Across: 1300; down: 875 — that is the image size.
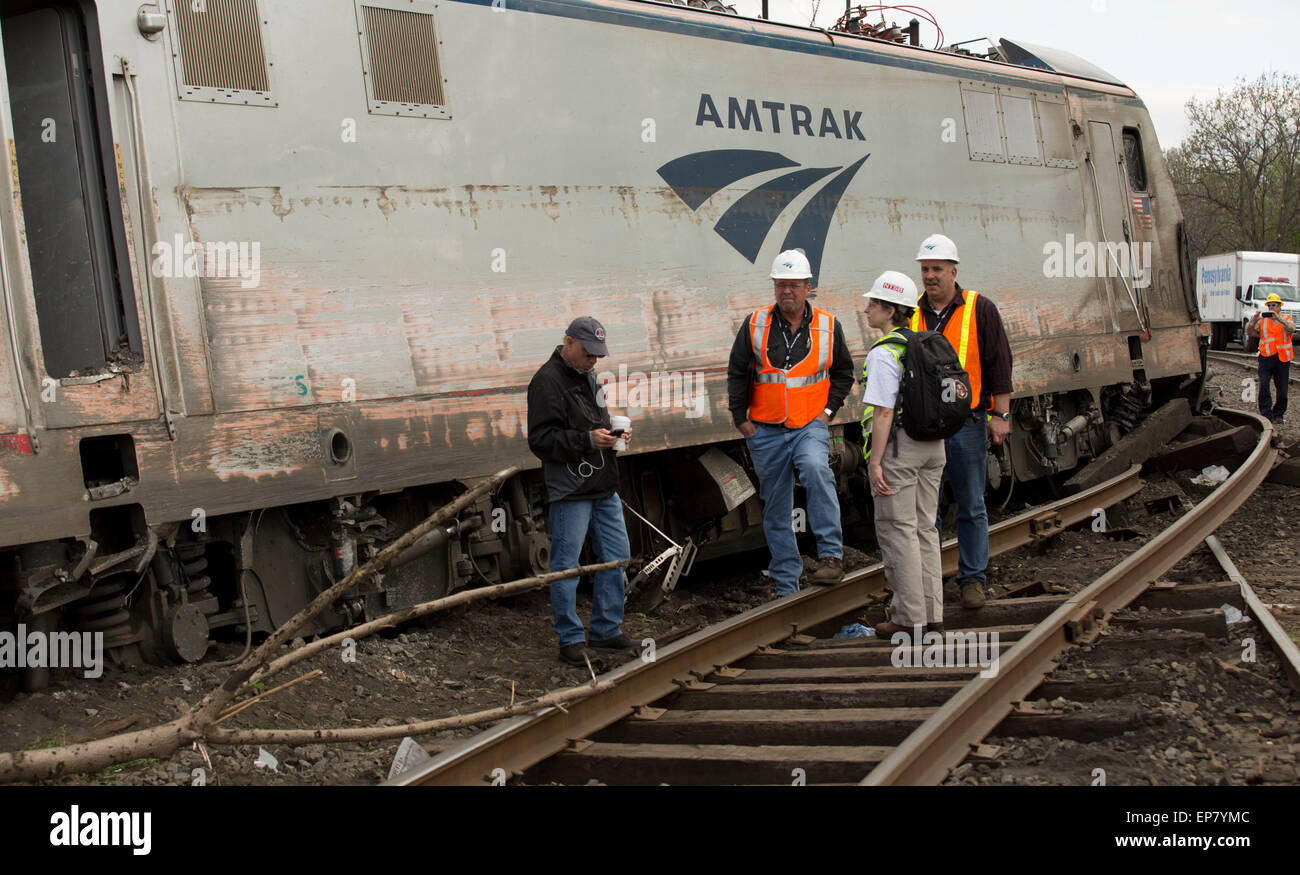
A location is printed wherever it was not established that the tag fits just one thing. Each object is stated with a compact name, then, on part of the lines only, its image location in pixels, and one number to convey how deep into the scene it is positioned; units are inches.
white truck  1298.0
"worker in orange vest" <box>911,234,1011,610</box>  263.1
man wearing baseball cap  237.0
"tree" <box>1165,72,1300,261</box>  2012.8
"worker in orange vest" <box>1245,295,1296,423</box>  650.8
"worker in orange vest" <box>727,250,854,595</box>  270.1
